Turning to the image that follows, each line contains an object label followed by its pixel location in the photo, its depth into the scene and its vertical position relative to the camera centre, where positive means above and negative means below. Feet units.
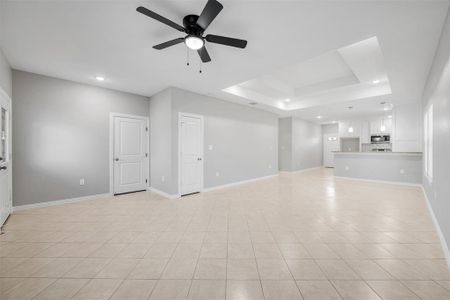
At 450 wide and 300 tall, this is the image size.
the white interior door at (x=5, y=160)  9.36 -0.56
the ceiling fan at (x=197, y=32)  5.87 +4.32
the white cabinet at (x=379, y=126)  27.27 +3.66
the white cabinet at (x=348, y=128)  29.68 +3.53
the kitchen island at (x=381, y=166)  18.25 -1.87
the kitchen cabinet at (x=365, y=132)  29.04 +2.79
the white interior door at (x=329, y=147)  34.35 +0.45
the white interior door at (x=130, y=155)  15.42 -0.46
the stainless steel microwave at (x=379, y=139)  27.61 +1.61
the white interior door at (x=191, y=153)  15.10 -0.31
